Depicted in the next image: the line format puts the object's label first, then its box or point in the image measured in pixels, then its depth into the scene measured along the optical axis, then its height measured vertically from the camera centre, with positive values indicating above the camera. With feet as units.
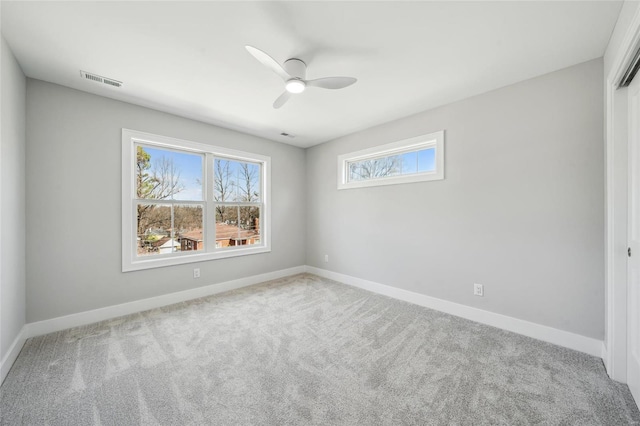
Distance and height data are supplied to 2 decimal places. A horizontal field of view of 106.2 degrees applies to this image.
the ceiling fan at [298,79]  6.52 +3.76
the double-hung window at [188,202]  9.91 +0.57
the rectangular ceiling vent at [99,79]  7.58 +4.40
